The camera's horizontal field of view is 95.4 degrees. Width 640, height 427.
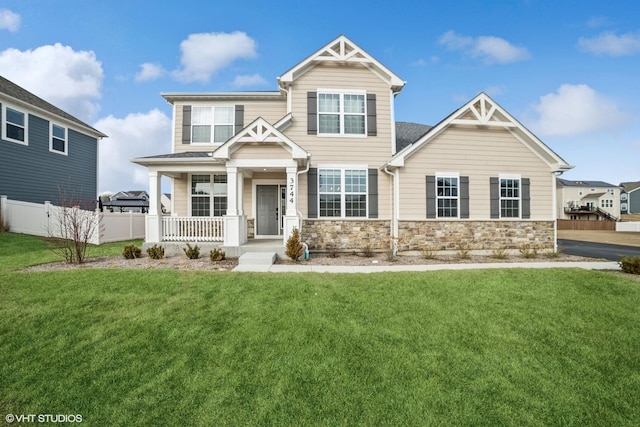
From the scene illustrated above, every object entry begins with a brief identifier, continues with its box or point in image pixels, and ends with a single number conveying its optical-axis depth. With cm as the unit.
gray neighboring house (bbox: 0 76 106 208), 1434
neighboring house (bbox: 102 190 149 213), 2272
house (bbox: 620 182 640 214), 5434
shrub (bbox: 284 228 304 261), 968
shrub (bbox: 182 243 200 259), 943
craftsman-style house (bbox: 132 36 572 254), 1125
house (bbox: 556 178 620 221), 4184
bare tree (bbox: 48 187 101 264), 860
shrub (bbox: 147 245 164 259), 952
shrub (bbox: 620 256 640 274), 772
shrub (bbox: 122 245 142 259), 952
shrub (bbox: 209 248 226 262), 912
